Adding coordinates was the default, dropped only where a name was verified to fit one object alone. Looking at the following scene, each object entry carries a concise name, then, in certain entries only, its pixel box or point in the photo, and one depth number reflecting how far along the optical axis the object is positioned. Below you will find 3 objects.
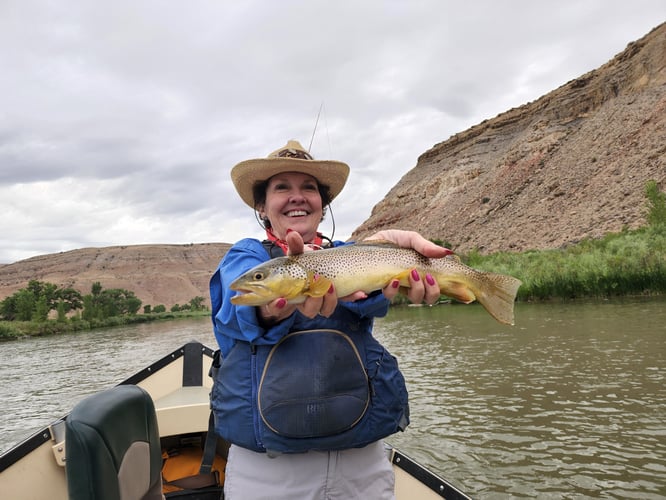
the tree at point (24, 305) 66.94
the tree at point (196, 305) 103.79
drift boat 1.67
